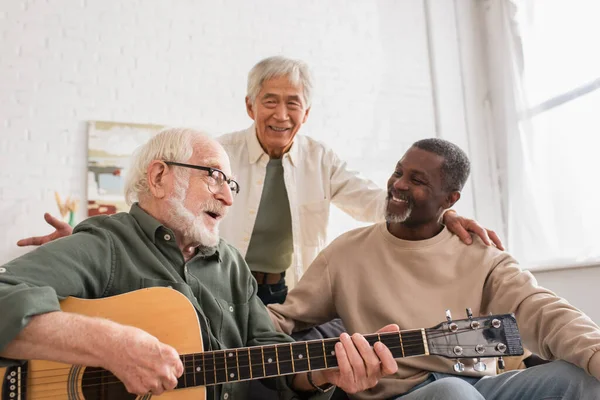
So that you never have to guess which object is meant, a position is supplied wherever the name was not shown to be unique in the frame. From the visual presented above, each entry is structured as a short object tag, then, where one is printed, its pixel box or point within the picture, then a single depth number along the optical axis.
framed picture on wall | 4.15
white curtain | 4.02
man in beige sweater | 1.77
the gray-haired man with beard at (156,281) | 1.39
